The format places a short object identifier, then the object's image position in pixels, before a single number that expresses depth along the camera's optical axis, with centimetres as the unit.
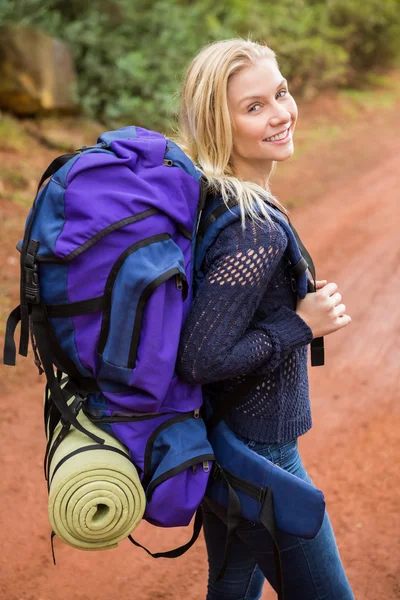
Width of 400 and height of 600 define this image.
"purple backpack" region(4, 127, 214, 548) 251
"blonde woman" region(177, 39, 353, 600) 256
